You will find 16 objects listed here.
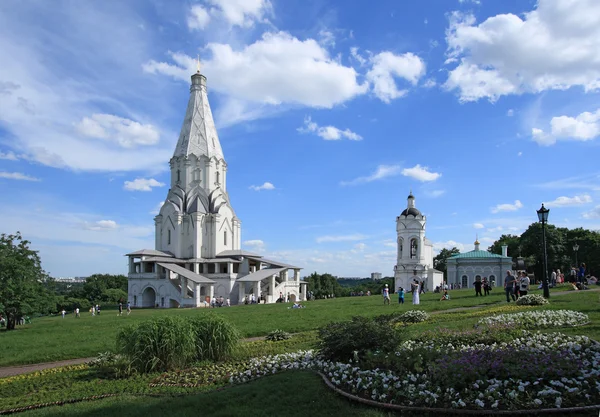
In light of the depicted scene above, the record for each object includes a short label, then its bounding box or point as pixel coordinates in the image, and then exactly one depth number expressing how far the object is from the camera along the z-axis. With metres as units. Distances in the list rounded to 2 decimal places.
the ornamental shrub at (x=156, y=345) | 10.10
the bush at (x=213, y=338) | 10.98
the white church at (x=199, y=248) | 48.88
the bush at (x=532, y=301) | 17.40
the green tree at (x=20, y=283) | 26.30
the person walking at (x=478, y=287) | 25.61
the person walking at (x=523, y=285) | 20.83
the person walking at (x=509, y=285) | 20.98
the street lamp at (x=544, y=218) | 20.20
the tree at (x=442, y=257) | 78.56
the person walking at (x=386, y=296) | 25.17
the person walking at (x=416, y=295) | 23.11
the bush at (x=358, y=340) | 8.63
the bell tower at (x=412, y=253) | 51.91
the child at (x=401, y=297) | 24.96
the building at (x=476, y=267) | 51.62
